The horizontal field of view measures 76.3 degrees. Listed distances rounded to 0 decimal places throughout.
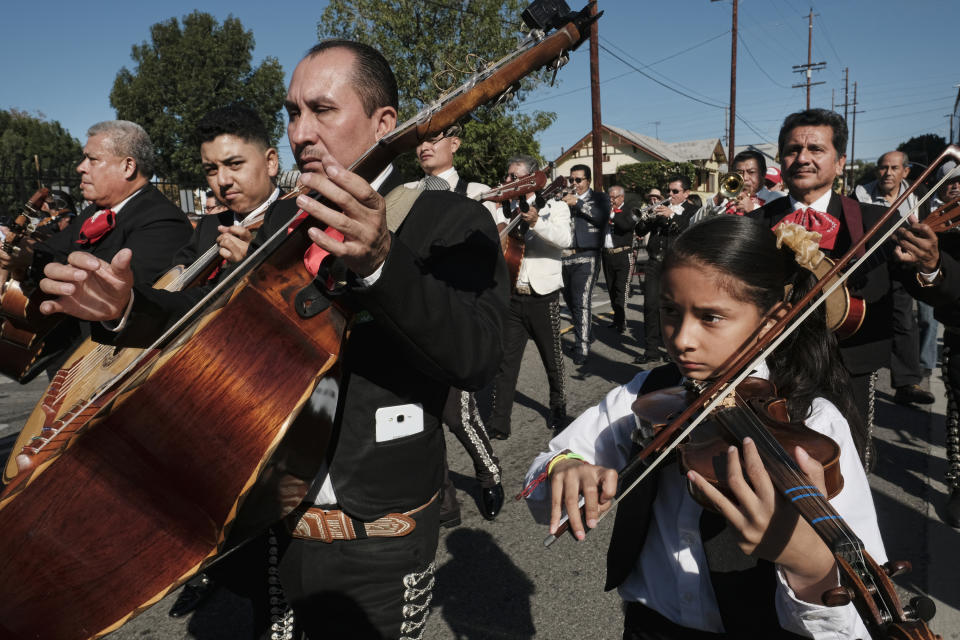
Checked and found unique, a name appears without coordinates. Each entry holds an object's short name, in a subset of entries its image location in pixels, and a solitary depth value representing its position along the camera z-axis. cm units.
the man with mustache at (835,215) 285
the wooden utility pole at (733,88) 2380
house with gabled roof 4247
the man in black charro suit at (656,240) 705
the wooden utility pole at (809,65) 4050
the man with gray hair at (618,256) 811
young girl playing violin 110
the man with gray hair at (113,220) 307
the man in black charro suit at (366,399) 148
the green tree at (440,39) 2280
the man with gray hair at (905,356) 548
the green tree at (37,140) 3350
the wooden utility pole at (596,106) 1530
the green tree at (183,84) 3244
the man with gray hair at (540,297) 492
